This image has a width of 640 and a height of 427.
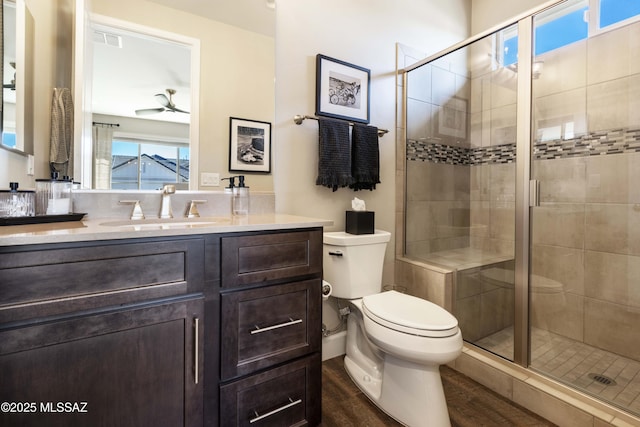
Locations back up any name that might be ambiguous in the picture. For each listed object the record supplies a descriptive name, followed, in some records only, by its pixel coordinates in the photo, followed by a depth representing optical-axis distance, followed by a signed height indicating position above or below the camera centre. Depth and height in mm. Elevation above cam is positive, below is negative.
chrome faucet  1401 +36
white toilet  1235 -529
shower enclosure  1642 +86
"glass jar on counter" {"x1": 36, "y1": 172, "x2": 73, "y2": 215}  1125 +48
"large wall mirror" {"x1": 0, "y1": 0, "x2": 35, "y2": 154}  1039 +476
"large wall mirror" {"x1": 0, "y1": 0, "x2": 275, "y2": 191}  1245 +596
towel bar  1729 +537
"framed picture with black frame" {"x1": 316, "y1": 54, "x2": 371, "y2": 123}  1818 +770
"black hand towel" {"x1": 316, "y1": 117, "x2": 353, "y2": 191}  1772 +343
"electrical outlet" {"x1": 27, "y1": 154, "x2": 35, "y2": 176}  1163 +174
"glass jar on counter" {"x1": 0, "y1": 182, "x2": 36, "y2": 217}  1013 +26
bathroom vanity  755 -339
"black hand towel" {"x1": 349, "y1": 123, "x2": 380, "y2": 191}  1910 +350
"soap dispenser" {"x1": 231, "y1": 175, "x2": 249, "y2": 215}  1562 +69
